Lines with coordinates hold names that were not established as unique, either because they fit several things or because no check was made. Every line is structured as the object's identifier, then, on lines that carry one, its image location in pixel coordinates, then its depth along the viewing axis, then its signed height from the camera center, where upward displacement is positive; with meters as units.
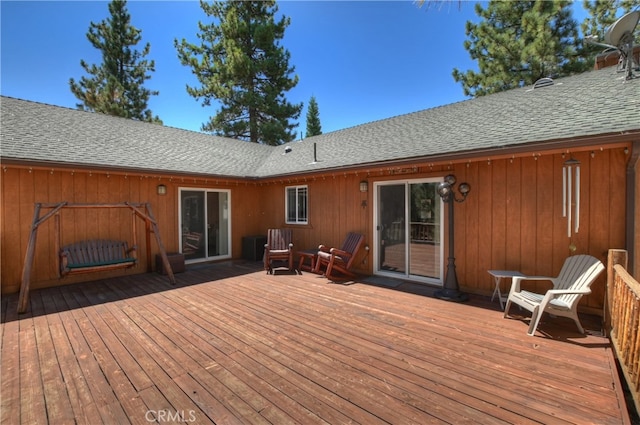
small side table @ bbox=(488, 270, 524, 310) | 3.93 -0.94
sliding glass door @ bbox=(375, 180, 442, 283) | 5.21 -0.41
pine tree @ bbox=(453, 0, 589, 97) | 10.13 +6.23
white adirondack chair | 3.12 -0.98
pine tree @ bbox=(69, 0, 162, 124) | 14.50 +7.56
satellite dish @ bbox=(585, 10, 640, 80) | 4.47 +2.85
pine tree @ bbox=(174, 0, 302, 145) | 14.02 +7.32
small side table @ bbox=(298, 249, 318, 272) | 6.47 -1.12
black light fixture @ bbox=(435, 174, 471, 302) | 4.42 -0.94
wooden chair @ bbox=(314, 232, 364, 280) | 5.83 -1.00
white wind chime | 3.70 +0.19
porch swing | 4.29 -0.75
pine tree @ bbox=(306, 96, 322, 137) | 25.31 +8.14
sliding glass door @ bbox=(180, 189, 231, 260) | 7.11 -0.34
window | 7.57 +0.15
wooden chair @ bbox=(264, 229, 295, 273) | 6.51 -0.90
